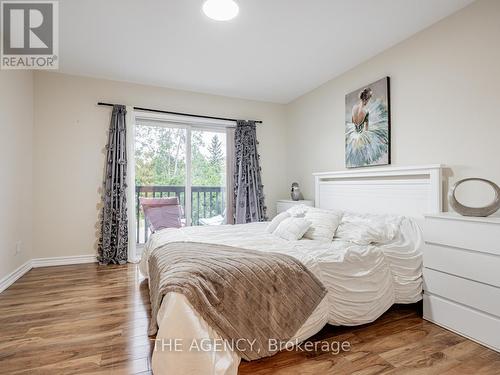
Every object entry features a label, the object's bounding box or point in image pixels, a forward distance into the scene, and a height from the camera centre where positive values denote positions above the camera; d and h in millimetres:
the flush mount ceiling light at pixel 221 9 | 2123 +1515
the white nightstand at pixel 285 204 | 3946 -245
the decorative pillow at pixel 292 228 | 2461 -390
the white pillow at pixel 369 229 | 2209 -371
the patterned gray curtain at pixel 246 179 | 4270 +160
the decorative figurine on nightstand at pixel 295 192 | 4125 -59
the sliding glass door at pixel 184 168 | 3969 +339
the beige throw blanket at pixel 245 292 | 1417 -616
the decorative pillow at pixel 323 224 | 2441 -352
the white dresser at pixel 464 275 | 1685 -625
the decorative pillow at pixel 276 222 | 2805 -367
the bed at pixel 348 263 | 1294 -567
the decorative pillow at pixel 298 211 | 2885 -259
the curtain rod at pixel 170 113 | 3644 +1166
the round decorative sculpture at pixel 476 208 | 1798 -142
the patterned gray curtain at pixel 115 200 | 3518 -140
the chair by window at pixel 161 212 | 3720 -335
